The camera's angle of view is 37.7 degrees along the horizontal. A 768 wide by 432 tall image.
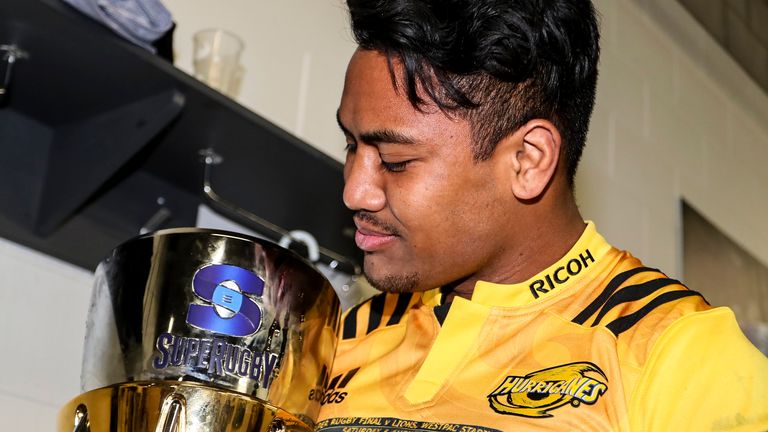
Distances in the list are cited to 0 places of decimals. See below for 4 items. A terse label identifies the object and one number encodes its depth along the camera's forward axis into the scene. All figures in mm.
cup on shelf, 1488
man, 1035
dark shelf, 1262
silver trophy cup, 898
